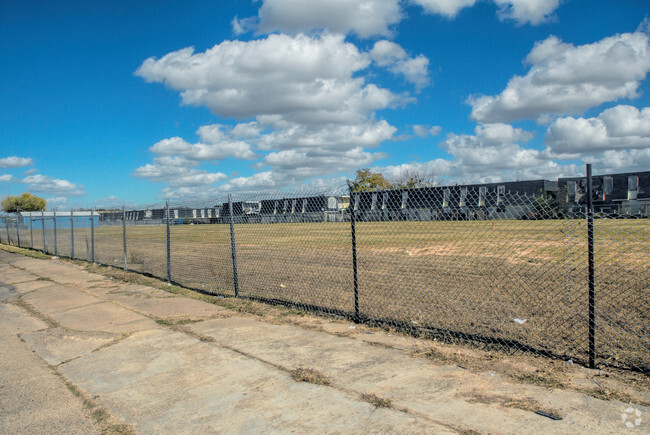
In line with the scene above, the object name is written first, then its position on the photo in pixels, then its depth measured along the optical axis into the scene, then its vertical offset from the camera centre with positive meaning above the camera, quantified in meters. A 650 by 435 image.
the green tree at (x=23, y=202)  97.44 +1.84
